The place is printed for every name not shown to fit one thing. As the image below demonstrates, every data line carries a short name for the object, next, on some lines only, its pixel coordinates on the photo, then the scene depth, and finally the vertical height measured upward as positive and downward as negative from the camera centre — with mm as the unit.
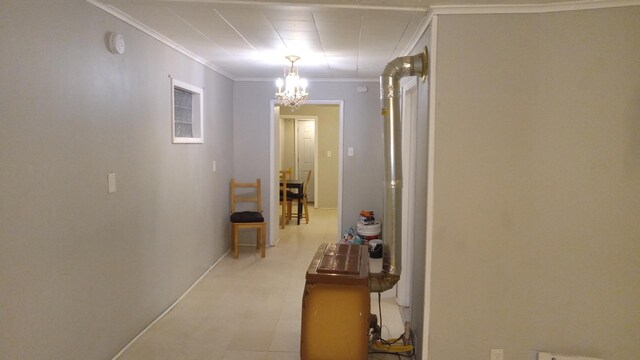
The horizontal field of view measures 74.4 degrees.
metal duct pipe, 2570 -163
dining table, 7004 -571
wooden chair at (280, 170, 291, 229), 6828 -787
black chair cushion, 4953 -759
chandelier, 3891 +613
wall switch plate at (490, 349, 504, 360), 2287 -1082
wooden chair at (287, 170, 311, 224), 7051 -773
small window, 3577 +363
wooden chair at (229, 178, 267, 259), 4949 -749
